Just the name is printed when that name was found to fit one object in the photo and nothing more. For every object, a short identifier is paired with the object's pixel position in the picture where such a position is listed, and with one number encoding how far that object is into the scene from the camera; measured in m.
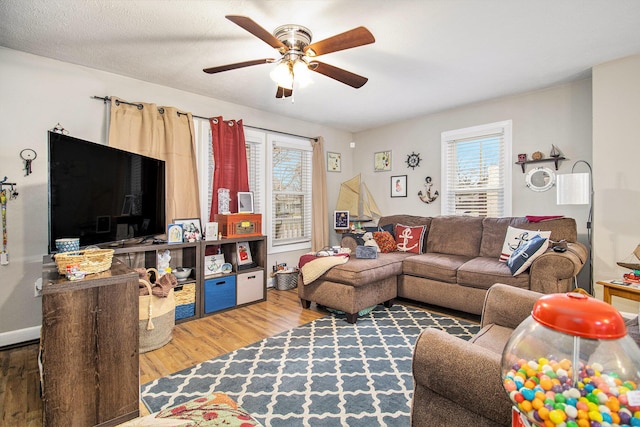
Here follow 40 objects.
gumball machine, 0.56
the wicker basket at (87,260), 1.54
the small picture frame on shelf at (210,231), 3.21
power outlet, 2.46
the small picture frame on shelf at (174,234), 2.96
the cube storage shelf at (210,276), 2.94
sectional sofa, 2.58
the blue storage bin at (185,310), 2.93
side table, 2.06
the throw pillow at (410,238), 3.85
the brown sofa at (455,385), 0.93
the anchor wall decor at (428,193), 4.31
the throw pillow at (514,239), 3.02
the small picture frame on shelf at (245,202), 3.66
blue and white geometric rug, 1.68
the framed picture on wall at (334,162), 4.97
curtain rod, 2.87
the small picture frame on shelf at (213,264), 3.25
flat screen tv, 1.84
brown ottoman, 2.90
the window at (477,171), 3.72
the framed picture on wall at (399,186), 4.64
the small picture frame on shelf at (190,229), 3.08
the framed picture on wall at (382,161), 4.84
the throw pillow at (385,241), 3.88
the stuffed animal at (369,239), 3.85
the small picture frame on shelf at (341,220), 4.70
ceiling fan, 1.87
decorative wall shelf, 3.31
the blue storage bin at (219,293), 3.13
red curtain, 3.54
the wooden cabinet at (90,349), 1.38
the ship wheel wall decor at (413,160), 4.48
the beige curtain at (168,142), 2.91
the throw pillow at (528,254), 2.65
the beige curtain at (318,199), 4.62
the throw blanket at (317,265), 3.08
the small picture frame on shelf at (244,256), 3.48
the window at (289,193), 4.23
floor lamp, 2.65
